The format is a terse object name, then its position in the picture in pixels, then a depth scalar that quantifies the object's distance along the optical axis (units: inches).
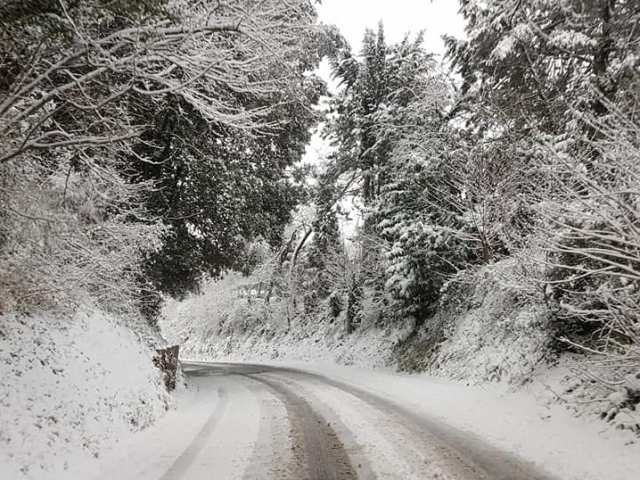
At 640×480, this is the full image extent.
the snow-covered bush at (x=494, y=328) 353.7
